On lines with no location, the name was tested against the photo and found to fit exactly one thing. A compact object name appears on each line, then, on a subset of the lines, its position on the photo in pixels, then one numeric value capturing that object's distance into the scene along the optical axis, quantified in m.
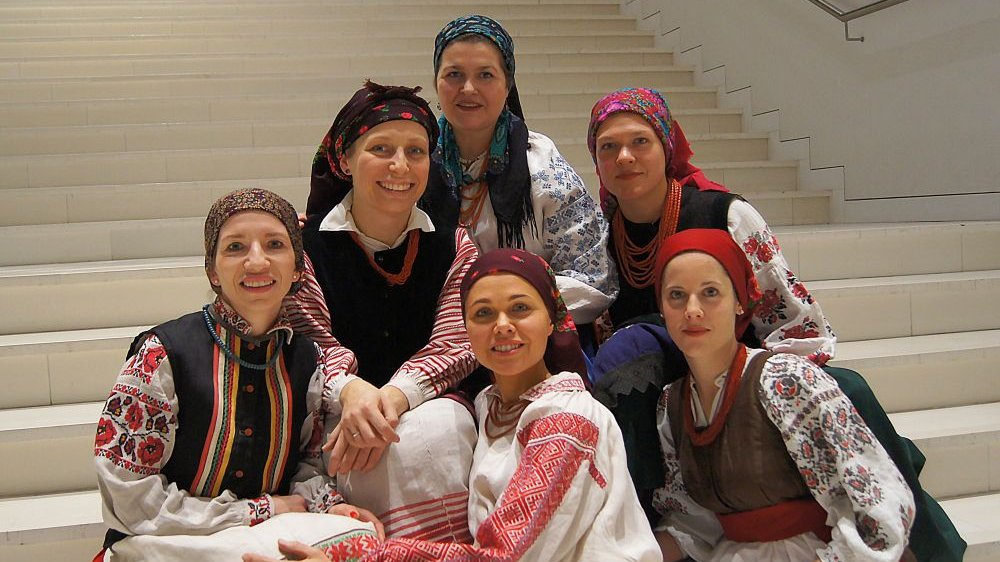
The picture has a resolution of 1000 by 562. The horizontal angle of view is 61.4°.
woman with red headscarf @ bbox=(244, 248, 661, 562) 1.46
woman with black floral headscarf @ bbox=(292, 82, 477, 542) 1.68
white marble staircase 2.28
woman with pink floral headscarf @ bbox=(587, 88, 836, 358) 1.99
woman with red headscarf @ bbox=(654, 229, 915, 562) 1.56
